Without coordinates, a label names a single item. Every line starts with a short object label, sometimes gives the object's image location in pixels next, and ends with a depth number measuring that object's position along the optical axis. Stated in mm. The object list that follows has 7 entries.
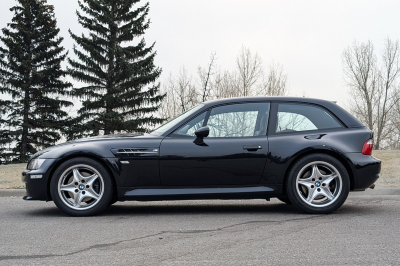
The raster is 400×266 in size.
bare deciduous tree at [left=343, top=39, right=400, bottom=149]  55219
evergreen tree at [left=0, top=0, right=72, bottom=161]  37312
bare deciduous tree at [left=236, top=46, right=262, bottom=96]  38438
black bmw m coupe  6051
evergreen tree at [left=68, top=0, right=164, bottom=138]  33281
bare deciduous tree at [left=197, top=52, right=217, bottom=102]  36688
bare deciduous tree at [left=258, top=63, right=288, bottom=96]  38562
